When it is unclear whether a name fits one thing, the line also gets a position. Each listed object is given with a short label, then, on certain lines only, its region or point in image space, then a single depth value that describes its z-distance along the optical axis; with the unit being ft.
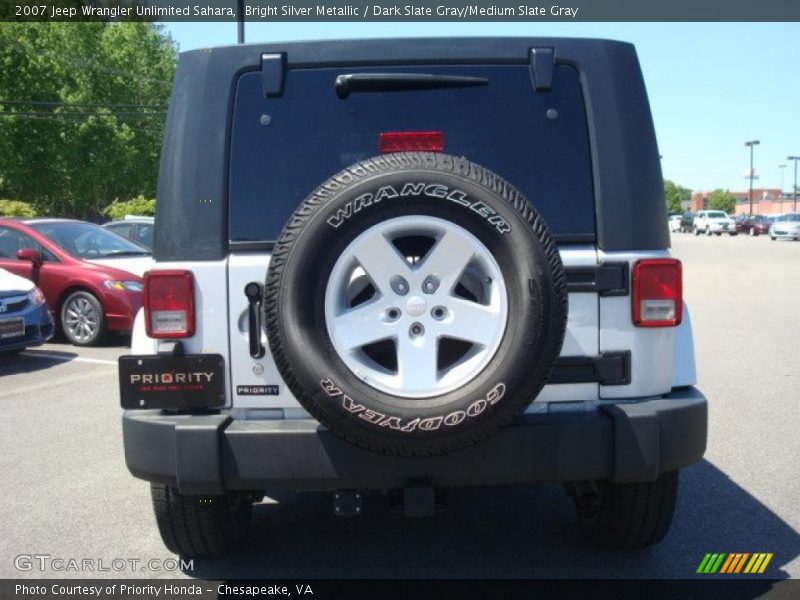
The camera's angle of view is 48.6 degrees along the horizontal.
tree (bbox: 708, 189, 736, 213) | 460.96
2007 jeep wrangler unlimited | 10.44
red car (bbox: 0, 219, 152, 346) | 35.53
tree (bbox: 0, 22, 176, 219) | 121.29
